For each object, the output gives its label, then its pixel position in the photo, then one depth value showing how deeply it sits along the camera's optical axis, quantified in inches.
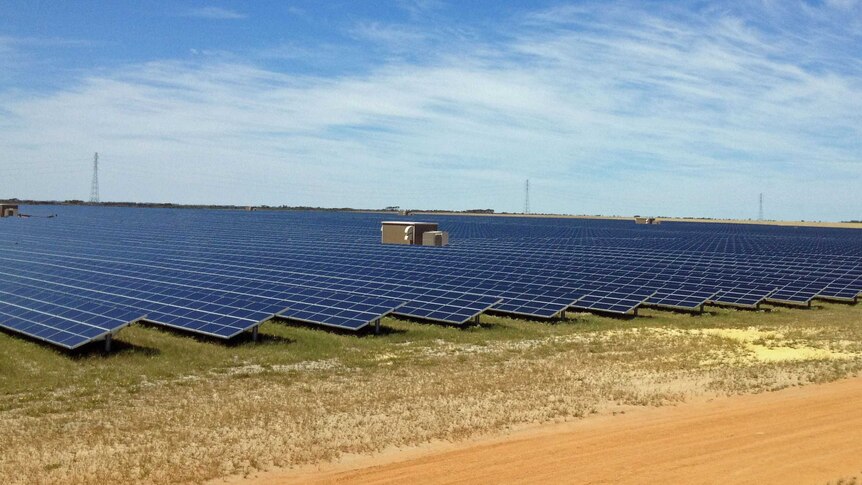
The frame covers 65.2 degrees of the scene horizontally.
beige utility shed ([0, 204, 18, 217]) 5231.3
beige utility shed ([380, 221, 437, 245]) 2544.3
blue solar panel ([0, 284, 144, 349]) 826.2
